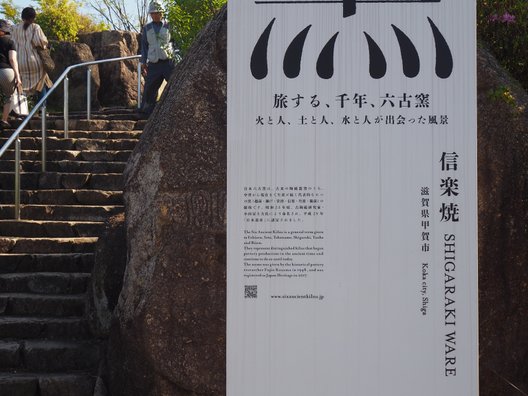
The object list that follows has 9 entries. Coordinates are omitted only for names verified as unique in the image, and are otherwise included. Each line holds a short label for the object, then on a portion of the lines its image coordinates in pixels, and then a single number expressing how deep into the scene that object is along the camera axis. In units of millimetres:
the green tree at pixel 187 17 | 12531
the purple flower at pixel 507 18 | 6129
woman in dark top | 10438
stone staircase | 6227
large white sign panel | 3773
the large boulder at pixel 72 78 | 15758
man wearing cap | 10648
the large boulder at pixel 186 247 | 4383
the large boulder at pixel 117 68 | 16328
